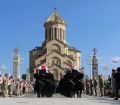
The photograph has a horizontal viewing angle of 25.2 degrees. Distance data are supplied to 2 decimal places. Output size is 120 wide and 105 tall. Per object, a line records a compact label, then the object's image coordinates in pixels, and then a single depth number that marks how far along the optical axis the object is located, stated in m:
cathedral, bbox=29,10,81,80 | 66.54
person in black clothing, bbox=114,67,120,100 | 13.15
